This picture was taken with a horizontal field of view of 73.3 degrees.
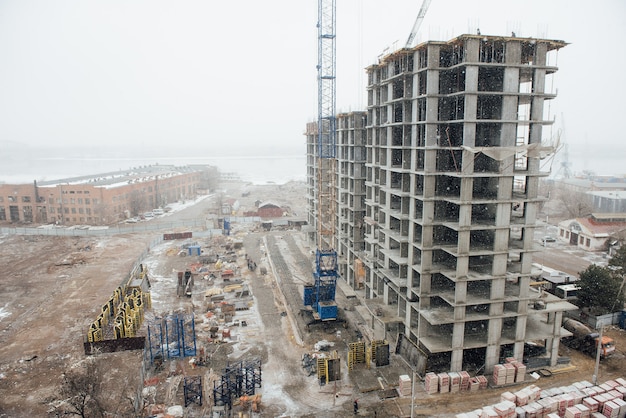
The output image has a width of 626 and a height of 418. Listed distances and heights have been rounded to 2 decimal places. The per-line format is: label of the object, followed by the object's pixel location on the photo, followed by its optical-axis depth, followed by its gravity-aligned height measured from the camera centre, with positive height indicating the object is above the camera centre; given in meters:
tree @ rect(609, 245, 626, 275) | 35.69 -10.04
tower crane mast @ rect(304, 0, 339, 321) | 34.91 -4.96
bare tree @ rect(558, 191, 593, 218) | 73.78 -11.23
